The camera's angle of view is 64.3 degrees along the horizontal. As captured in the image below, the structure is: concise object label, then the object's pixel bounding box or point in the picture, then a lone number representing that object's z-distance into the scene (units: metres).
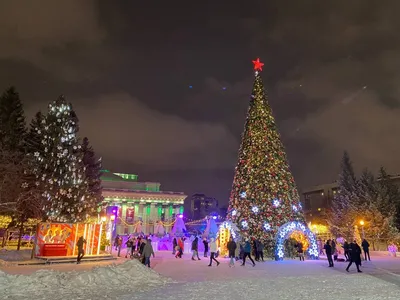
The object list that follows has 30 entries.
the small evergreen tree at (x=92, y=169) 40.69
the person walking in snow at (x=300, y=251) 21.56
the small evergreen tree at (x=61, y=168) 24.14
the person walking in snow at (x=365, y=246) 21.09
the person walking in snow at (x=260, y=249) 20.92
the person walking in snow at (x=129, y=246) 25.02
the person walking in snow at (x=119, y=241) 26.56
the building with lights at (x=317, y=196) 75.70
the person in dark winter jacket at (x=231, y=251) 17.94
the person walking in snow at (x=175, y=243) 28.52
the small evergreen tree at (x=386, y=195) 40.22
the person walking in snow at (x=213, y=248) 18.22
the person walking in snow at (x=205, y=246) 24.25
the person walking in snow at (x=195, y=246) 22.97
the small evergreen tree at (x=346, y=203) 41.58
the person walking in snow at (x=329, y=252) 17.72
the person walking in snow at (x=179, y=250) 24.74
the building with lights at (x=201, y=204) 112.86
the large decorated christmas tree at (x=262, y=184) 22.30
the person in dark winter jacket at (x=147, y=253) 15.57
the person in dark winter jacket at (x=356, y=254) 15.49
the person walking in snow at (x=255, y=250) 20.97
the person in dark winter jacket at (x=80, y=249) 19.23
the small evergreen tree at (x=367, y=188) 41.75
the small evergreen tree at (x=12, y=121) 34.20
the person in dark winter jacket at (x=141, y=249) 18.64
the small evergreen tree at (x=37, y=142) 26.53
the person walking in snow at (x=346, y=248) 19.91
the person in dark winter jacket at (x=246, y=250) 18.36
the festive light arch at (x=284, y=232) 21.59
